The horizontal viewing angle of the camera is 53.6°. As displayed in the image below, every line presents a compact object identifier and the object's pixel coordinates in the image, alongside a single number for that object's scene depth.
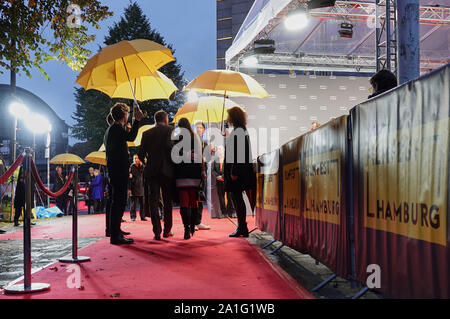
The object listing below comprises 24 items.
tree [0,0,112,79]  9.08
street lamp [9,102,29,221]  14.20
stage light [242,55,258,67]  16.50
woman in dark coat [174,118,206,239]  7.50
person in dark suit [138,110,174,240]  7.43
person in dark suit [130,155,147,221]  13.23
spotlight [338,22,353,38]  14.44
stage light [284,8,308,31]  12.51
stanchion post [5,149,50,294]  4.11
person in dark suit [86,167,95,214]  18.58
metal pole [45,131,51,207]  17.92
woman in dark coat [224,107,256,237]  7.54
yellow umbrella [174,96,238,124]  10.57
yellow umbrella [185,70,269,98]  8.15
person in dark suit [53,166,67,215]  17.45
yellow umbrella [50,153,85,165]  19.02
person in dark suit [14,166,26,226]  12.89
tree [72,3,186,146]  29.56
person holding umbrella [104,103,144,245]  6.95
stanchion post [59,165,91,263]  5.68
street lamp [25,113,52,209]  16.36
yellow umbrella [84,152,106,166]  16.31
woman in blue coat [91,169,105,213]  17.97
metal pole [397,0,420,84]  6.76
